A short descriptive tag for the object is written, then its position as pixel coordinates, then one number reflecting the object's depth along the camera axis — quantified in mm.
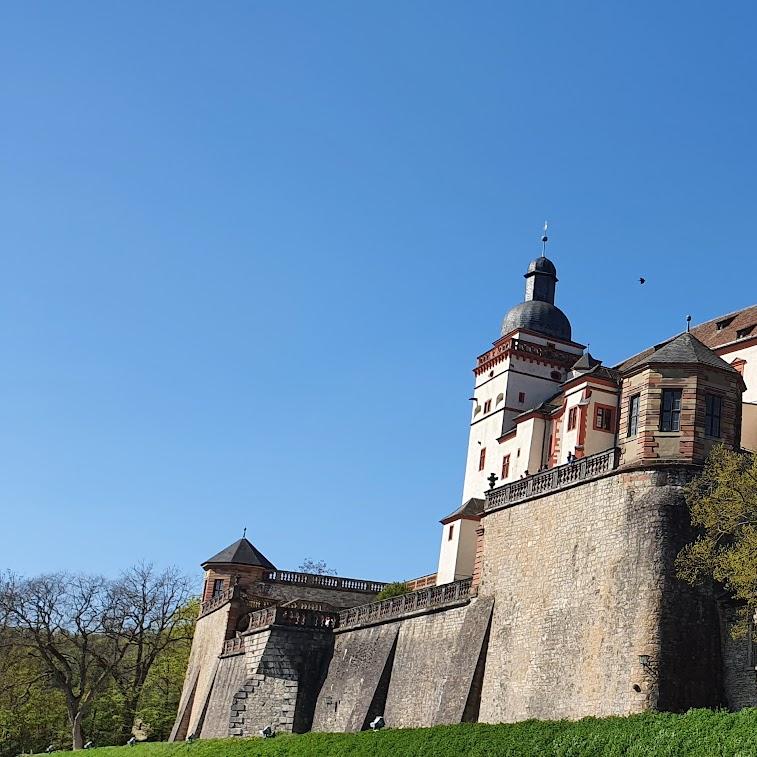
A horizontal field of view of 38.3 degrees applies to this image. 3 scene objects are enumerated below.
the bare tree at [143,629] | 63000
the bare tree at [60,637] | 59156
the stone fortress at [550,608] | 27031
